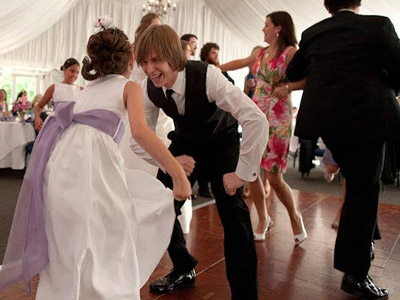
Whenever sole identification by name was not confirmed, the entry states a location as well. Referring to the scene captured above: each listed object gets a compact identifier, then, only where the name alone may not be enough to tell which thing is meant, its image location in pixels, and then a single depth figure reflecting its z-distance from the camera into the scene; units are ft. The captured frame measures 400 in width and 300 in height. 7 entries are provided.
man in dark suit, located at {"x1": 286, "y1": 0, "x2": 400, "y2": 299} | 5.60
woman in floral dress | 8.25
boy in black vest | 4.86
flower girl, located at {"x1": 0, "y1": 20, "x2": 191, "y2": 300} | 4.19
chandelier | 25.89
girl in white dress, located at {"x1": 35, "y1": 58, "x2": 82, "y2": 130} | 12.21
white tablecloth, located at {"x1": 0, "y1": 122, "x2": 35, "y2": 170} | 16.38
